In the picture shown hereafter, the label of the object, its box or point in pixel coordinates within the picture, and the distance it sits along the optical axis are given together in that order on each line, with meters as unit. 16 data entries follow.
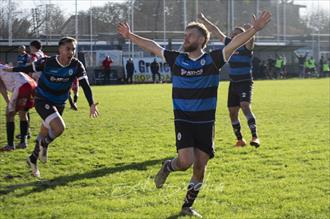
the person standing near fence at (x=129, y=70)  40.47
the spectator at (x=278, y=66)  47.97
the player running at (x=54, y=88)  8.00
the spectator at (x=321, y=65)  52.16
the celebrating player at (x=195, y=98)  6.13
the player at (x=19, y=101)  10.28
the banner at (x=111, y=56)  41.44
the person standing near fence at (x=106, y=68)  38.91
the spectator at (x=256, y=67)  47.66
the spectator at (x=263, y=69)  48.12
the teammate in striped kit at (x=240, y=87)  10.91
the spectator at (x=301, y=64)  51.06
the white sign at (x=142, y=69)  42.22
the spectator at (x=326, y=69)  52.63
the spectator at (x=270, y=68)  48.27
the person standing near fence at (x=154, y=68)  40.84
